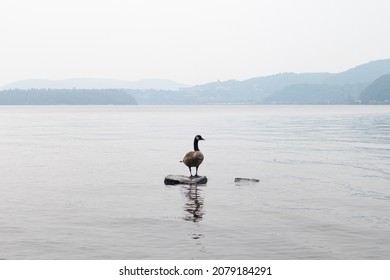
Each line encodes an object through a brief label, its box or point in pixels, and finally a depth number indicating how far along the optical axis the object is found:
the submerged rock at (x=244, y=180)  33.41
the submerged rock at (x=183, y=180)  31.33
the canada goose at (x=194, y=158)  31.80
